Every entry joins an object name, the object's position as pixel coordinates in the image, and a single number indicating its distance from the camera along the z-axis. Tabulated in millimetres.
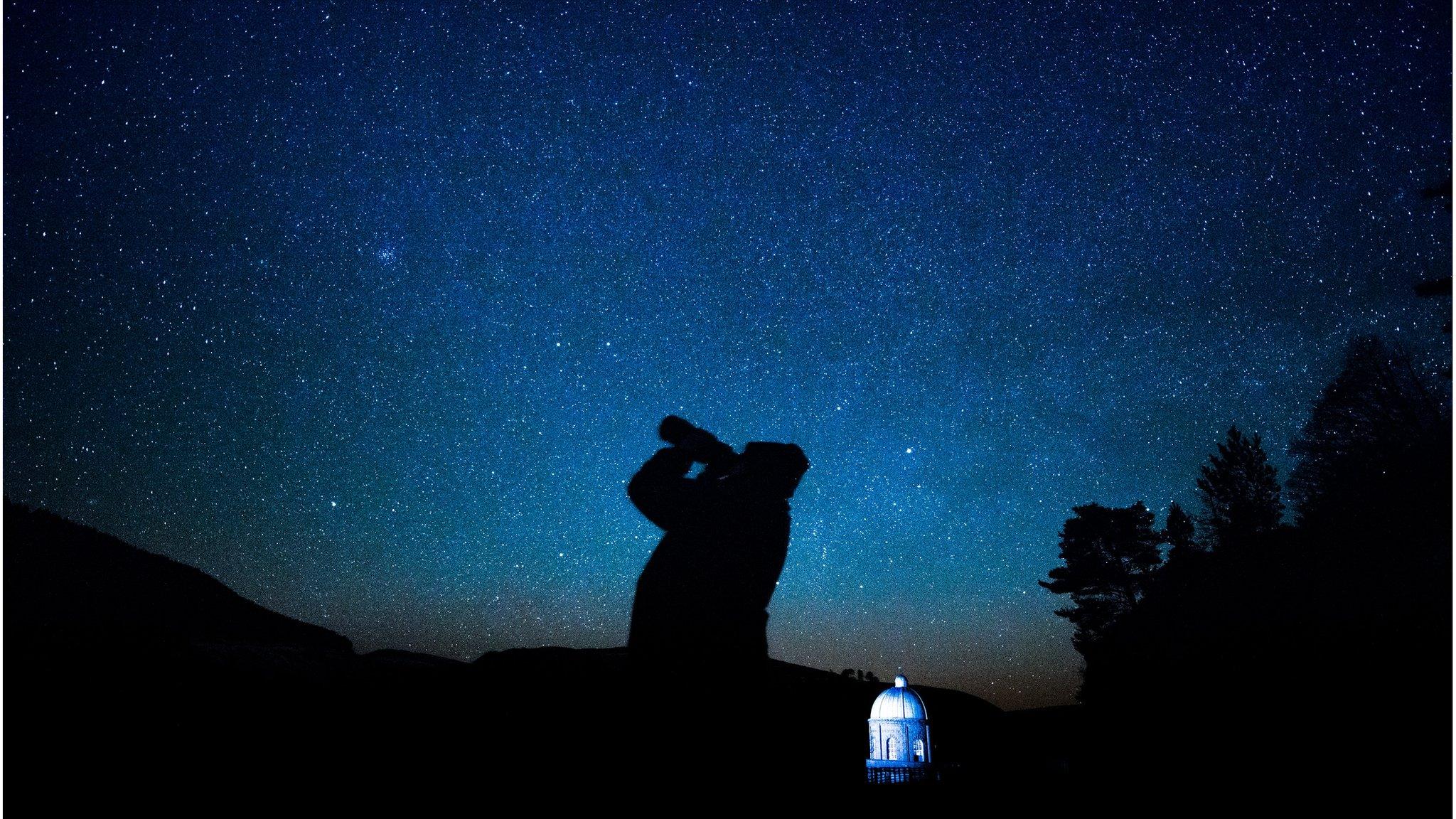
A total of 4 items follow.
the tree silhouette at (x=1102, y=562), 34344
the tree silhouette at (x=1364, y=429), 25531
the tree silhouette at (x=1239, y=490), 37094
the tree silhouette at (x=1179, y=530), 36425
